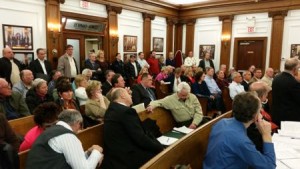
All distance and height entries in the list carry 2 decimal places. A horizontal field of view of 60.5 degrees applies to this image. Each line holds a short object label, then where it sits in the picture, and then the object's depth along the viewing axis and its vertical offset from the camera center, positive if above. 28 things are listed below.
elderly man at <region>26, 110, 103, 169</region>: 1.94 -0.74
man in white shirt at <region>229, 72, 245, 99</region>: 6.46 -0.73
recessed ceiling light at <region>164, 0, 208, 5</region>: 11.65 +2.49
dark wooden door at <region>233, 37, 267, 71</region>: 10.50 +0.22
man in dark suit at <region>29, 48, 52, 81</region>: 6.47 -0.31
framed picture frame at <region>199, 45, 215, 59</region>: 11.75 +0.30
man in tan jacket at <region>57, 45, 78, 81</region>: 7.01 -0.29
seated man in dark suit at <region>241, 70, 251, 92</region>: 7.09 -0.58
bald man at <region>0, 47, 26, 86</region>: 5.89 -0.36
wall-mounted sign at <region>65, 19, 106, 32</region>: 8.10 +0.93
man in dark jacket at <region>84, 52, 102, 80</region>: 7.53 -0.35
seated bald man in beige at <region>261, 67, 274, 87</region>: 7.35 -0.49
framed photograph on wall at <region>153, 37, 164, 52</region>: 11.37 +0.51
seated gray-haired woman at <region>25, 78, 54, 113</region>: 4.08 -0.65
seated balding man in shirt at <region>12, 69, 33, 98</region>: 4.50 -0.54
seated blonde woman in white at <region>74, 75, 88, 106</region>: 4.69 -0.64
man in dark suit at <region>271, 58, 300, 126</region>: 3.45 -0.49
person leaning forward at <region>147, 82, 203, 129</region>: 4.01 -0.81
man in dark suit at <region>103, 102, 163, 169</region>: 2.60 -0.88
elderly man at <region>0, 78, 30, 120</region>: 3.66 -0.76
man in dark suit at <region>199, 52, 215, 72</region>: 10.87 -0.24
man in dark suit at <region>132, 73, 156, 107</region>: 4.90 -0.71
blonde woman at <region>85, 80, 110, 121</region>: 3.74 -0.72
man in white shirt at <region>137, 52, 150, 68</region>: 9.88 -0.23
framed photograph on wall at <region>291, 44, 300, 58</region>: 9.59 +0.31
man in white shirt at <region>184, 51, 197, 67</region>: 11.21 -0.21
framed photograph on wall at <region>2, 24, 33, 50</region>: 6.54 +0.41
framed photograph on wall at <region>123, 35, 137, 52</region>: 9.95 +0.45
